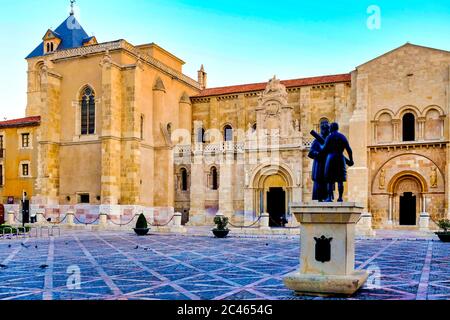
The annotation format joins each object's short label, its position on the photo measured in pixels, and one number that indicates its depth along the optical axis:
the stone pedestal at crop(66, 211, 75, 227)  31.54
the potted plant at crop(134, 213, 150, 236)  25.39
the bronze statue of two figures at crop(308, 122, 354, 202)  8.72
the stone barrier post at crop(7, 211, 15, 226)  32.61
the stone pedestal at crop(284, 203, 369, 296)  8.10
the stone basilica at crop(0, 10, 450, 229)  31.28
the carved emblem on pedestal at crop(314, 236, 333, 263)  8.29
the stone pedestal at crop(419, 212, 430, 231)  25.83
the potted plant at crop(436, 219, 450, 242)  21.11
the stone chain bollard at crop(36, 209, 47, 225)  33.03
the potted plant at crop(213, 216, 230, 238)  23.78
